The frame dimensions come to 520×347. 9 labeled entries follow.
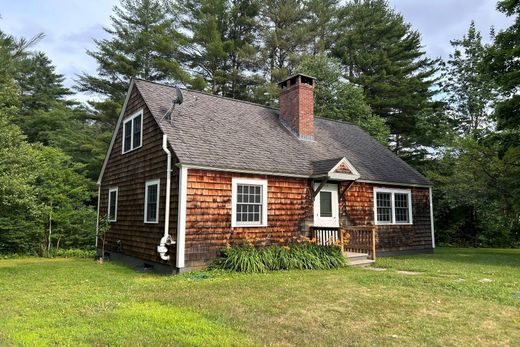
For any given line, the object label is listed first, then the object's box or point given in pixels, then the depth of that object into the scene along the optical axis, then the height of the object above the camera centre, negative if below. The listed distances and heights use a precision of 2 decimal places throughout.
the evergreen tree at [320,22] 28.00 +14.68
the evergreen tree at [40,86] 28.55 +10.10
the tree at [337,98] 23.16 +7.46
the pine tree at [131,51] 24.73 +11.01
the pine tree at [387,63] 26.84 +11.43
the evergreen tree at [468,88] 23.03 +8.10
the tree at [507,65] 12.06 +5.11
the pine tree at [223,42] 25.50 +11.94
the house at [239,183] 9.86 +0.94
